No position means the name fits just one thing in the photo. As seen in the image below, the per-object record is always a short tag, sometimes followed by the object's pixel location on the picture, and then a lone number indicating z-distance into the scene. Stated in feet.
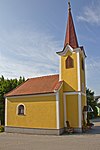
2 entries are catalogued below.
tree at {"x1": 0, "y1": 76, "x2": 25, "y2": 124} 91.35
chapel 66.18
